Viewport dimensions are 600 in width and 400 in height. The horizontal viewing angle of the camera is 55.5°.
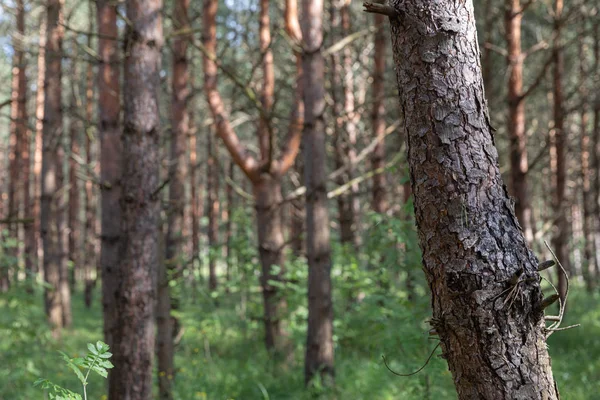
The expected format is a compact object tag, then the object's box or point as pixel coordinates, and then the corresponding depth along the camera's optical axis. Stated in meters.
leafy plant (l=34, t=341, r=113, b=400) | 2.12
